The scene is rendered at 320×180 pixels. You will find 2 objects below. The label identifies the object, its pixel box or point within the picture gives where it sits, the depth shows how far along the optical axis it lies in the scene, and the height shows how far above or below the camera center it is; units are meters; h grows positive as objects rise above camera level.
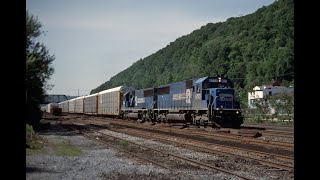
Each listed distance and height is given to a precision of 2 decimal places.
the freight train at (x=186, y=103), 24.30 -0.22
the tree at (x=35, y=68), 23.80 +2.35
